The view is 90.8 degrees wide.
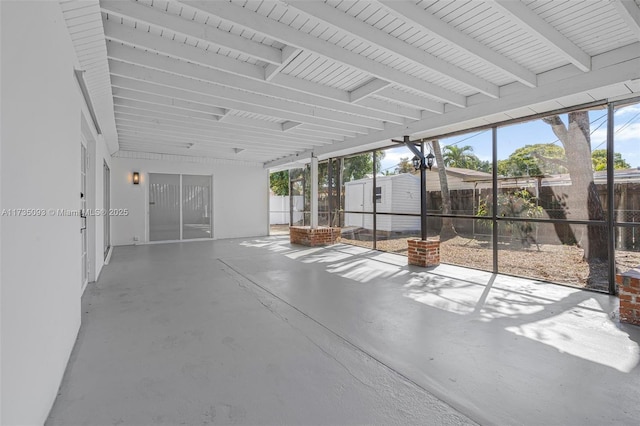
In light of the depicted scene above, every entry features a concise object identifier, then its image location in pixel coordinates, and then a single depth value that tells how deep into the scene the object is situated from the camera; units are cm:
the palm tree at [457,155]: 670
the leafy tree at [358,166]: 973
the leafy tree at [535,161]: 520
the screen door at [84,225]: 448
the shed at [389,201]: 804
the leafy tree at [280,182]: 1755
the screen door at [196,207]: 988
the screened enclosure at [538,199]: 418
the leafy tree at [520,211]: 543
